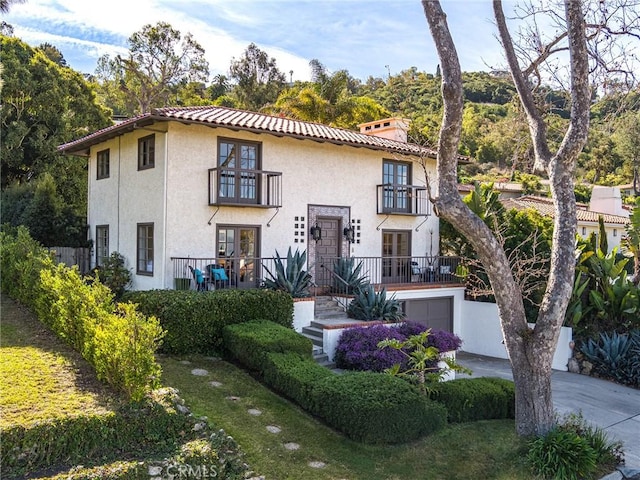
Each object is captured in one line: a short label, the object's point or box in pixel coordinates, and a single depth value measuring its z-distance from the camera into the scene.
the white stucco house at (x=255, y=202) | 13.62
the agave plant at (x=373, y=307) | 13.41
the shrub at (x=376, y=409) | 7.38
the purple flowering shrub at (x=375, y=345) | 10.77
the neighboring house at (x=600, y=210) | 28.72
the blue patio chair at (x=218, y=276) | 13.23
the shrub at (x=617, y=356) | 13.22
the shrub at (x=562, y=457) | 6.90
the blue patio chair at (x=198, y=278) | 12.96
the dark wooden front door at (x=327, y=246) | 16.31
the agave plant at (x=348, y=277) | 14.68
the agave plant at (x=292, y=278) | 13.25
